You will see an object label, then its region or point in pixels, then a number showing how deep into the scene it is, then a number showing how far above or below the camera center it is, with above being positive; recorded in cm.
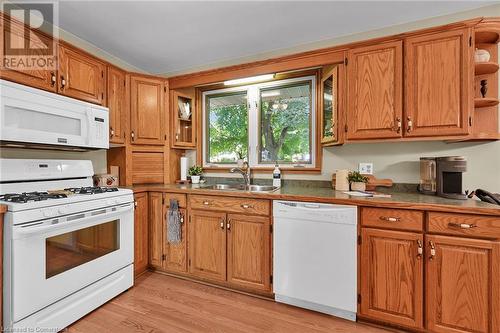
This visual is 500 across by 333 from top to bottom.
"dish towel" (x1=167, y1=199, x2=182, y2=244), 233 -56
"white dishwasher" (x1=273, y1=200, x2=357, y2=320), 173 -69
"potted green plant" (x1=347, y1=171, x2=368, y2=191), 212 -13
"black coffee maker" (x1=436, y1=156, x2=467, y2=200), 173 -7
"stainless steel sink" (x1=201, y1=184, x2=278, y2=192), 260 -23
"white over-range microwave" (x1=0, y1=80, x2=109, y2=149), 161 +38
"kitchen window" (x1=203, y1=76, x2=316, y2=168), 261 +51
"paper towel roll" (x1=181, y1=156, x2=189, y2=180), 298 -1
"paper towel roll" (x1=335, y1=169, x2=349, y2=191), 218 -13
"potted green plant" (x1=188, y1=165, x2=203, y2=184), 289 -8
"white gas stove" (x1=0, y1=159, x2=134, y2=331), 138 -53
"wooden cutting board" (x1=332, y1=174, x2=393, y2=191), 213 -15
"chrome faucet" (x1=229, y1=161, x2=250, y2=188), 267 -5
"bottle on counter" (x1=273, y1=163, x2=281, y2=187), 255 -12
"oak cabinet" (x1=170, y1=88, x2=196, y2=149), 288 +61
